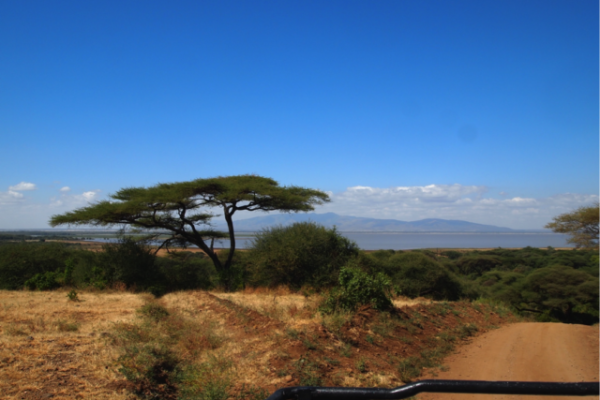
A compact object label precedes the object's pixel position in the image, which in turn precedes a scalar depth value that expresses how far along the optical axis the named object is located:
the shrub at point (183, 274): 19.43
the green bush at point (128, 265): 17.42
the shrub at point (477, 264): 50.12
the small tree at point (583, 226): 26.78
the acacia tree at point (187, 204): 19.22
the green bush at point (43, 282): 16.83
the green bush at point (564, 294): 28.16
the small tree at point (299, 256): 17.38
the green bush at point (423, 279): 25.86
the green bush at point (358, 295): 10.89
